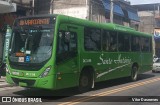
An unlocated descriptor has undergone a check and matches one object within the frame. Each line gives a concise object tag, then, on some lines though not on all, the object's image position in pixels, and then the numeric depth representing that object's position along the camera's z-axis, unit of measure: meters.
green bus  10.91
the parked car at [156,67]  25.89
